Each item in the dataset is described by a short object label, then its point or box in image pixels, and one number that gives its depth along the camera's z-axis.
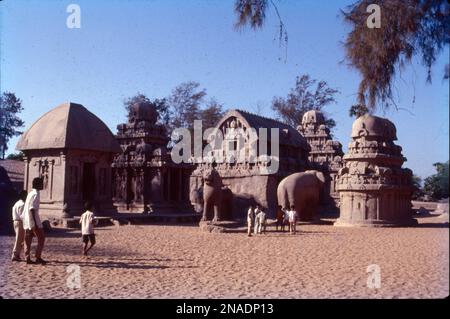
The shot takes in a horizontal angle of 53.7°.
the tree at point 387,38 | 7.77
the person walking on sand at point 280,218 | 18.39
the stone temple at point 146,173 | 28.61
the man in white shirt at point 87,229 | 10.52
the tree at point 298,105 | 47.72
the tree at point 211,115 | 44.04
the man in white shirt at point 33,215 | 8.90
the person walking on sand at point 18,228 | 9.44
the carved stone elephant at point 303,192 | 22.08
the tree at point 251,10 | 8.55
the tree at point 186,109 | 44.78
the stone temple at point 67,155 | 21.56
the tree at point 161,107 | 45.16
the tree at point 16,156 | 52.42
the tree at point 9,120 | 42.63
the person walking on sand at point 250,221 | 16.33
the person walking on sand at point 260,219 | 17.14
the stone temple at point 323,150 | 37.44
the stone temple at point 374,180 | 20.66
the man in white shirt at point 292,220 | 16.84
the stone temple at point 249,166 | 27.81
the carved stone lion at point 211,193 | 20.08
